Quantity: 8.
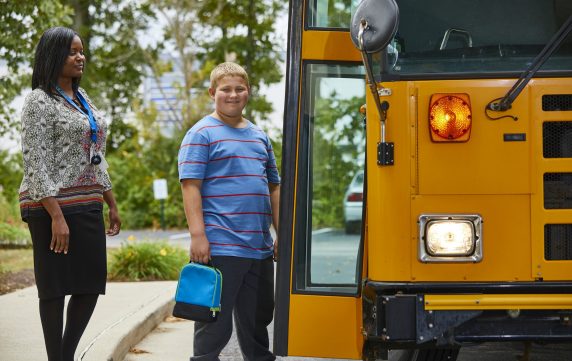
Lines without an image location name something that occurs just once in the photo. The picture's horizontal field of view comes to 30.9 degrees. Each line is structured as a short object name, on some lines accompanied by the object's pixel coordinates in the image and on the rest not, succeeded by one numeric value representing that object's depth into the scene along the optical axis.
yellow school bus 4.42
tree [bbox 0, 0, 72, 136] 11.91
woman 5.15
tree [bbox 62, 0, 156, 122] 30.83
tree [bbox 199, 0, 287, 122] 26.19
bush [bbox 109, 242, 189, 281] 11.52
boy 5.21
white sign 23.50
